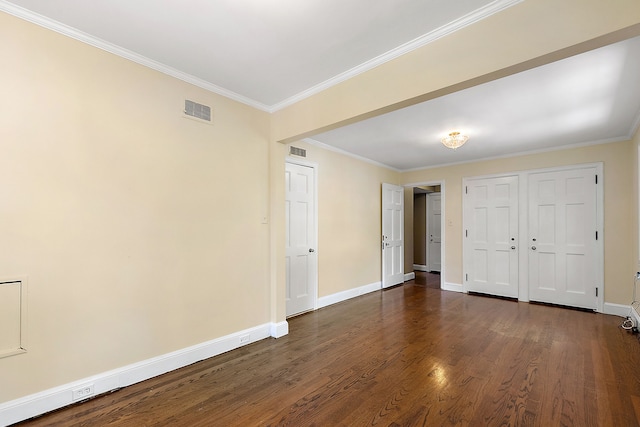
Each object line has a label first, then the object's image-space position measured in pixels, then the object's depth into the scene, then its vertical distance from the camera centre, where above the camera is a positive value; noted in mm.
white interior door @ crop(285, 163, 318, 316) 4133 -366
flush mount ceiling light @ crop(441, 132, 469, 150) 3789 +1039
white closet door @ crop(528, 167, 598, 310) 4449 -360
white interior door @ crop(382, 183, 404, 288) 5965 -421
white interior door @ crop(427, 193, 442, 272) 8297 -488
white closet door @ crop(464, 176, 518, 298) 5145 -381
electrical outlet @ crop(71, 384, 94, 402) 2061 -1327
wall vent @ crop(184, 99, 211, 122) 2730 +1047
